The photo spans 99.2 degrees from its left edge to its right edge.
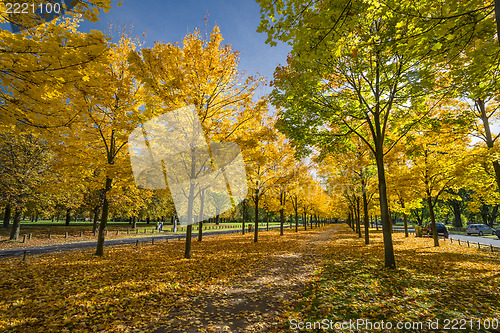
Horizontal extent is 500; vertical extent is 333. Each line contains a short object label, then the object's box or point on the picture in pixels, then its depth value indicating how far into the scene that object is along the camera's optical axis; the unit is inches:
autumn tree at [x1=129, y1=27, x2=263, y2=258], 354.0
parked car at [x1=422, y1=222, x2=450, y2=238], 937.9
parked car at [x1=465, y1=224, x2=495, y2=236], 1268.5
